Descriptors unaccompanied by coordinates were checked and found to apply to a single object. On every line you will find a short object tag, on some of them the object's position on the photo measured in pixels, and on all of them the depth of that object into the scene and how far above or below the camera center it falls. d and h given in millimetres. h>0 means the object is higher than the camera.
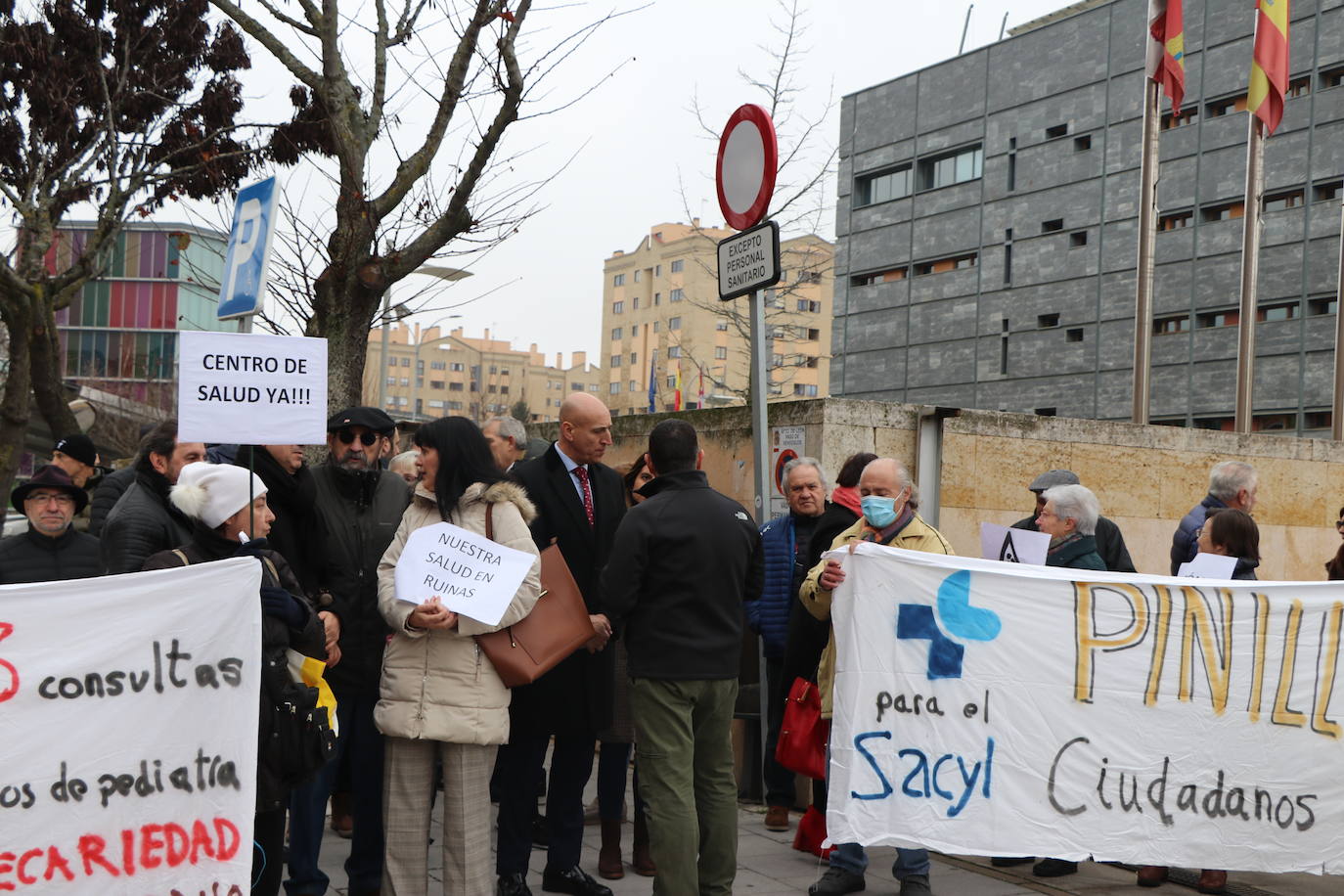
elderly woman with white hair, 6527 -338
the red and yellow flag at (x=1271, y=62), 18578 +5570
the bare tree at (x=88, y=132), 13078 +2964
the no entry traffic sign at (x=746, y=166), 6684 +1430
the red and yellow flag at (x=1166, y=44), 18406 +5705
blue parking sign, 5426 +736
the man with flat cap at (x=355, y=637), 5277 -814
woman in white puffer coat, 4898 -959
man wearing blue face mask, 5766 -408
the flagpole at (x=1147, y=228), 19031 +3304
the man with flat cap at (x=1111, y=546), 7566 -501
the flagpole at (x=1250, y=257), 18891 +3074
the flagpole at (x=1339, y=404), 19609 +887
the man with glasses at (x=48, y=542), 6645 -600
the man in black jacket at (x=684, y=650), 5215 -817
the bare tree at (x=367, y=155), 9133 +1940
